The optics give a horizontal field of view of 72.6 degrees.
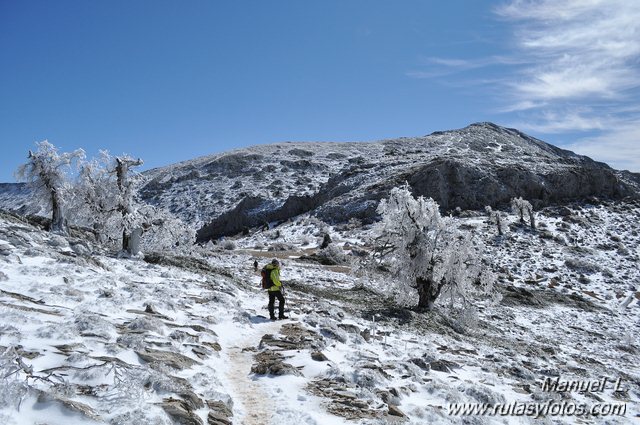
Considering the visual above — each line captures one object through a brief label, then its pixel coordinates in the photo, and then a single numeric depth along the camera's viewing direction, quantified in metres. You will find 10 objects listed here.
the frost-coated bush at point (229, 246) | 57.59
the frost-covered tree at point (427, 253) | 20.59
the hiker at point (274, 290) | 14.72
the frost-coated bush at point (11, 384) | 5.33
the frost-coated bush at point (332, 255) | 41.97
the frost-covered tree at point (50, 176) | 26.77
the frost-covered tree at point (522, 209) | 60.28
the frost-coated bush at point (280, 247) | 53.89
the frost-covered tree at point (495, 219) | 56.93
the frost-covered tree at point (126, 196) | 23.36
